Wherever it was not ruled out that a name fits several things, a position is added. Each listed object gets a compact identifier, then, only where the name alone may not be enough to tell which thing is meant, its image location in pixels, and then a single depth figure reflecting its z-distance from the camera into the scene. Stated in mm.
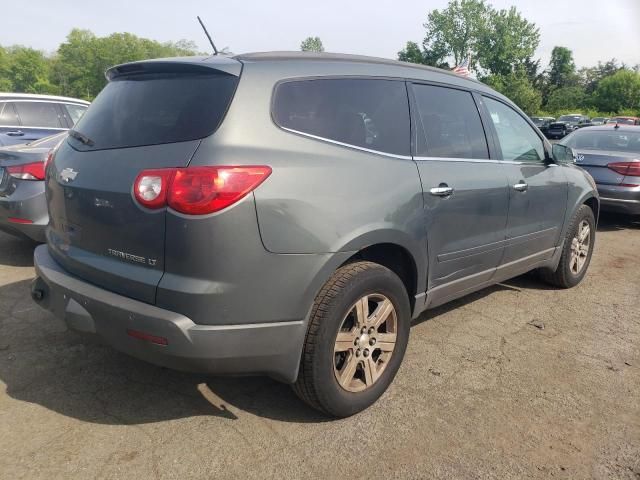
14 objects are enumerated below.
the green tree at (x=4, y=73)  78706
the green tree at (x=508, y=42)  75750
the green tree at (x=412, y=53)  83938
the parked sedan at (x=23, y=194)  4672
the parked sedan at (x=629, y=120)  30881
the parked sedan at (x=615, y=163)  7207
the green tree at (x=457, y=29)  79438
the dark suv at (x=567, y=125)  27953
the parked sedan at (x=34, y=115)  7738
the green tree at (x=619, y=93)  60062
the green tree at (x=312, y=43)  100925
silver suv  2162
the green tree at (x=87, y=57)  83062
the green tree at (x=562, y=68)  80250
